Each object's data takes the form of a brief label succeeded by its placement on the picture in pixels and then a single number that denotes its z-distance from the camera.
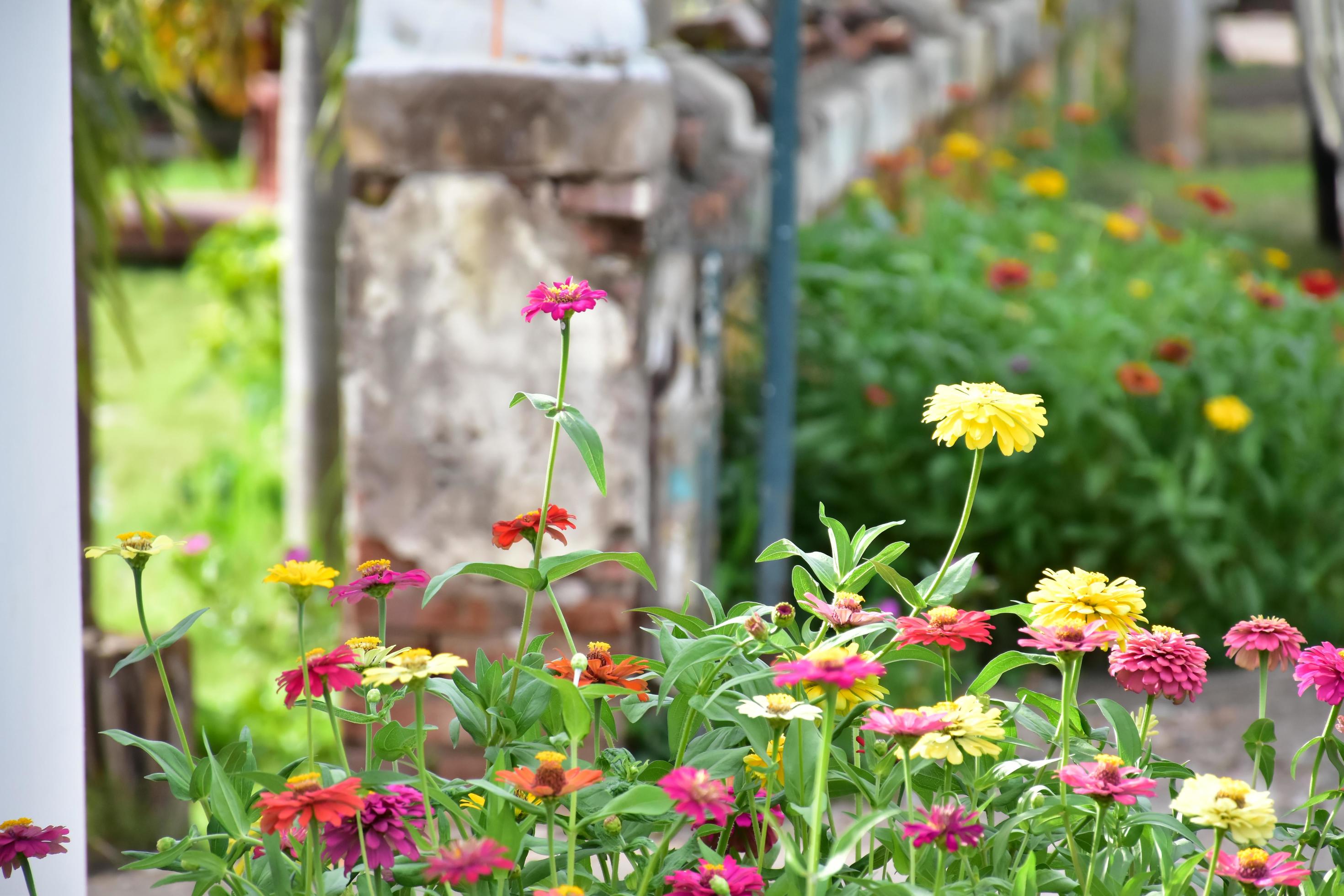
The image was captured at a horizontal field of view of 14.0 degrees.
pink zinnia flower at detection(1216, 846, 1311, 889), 3.03
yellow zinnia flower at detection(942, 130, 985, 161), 9.64
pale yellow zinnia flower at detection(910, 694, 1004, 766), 3.04
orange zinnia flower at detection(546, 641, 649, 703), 3.17
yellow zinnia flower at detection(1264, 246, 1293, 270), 8.46
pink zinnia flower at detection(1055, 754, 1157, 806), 3.04
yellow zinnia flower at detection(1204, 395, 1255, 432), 6.89
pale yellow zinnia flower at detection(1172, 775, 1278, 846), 3.02
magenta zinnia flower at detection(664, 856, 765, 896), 3.06
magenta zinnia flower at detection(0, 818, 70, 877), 3.06
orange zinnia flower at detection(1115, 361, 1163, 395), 6.89
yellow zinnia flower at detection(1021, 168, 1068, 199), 9.31
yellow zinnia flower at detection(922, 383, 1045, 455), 3.15
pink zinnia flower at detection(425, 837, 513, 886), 2.98
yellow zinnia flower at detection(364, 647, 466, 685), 3.05
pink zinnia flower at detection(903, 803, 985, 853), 3.03
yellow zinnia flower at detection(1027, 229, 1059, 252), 9.20
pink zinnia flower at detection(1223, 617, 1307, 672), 3.19
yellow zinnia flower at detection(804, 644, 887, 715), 3.04
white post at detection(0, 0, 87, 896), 3.21
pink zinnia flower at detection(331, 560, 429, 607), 3.15
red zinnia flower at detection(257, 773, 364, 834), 3.00
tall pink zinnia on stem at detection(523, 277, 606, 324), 3.14
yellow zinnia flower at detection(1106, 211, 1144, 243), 8.66
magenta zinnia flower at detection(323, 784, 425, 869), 3.04
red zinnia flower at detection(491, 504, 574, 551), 3.20
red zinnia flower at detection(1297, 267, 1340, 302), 8.19
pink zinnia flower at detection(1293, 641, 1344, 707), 3.12
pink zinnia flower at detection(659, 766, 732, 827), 3.02
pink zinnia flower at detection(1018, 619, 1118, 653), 3.10
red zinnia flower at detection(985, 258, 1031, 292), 7.65
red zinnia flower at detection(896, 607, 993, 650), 3.10
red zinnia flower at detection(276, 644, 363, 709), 3.10
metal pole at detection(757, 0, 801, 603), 6.11
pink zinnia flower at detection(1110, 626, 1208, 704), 3.12
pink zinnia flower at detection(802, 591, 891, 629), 3.14
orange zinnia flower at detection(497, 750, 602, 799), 3.02
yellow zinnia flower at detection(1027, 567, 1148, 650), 3.14
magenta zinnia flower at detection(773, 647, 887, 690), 2.99
